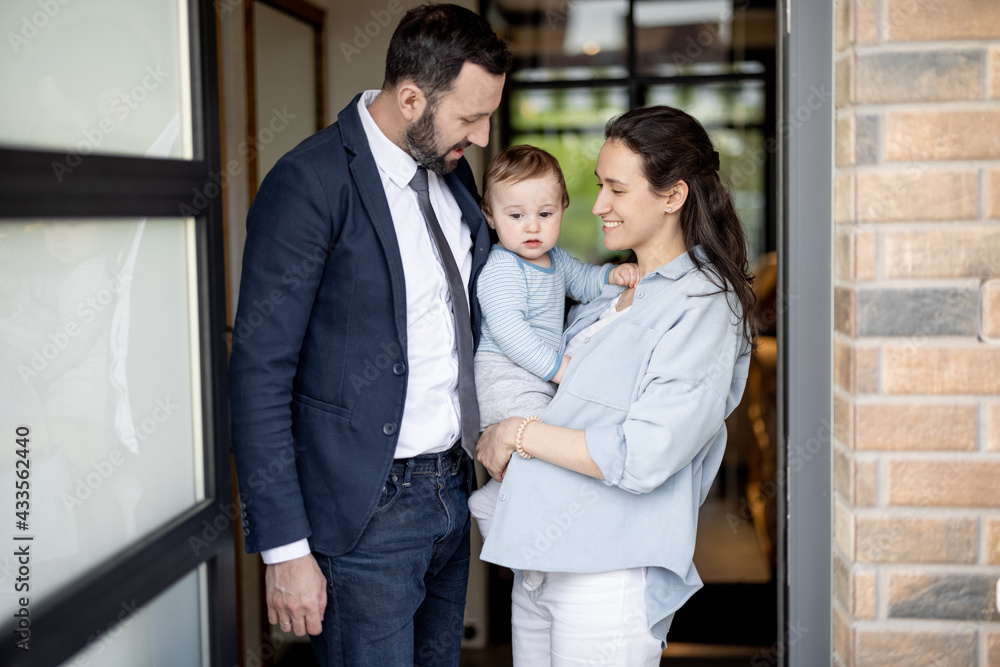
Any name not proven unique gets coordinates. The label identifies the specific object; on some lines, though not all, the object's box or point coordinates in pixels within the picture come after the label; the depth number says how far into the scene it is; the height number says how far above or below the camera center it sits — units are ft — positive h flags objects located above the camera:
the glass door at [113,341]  4.39 -0.14
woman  4.87 -0.69
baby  5.52 +0.14
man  4.87 -0.24
